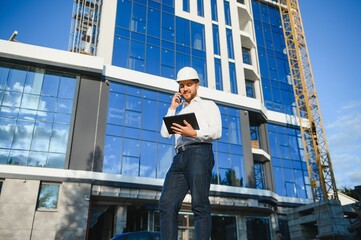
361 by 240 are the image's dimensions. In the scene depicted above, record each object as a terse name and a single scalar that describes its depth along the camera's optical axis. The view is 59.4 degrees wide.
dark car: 8.90
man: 2.66
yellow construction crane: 29.94
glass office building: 17.66
